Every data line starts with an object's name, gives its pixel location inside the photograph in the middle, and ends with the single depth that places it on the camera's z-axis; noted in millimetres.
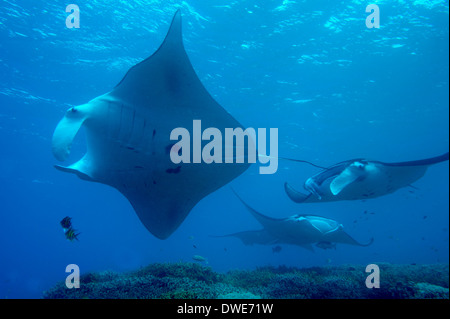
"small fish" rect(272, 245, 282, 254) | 12586
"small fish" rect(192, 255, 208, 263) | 10474
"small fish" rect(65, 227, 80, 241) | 6048
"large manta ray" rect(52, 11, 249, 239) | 3645
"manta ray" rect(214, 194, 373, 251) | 8672
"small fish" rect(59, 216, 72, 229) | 6047
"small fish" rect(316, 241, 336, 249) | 9414
